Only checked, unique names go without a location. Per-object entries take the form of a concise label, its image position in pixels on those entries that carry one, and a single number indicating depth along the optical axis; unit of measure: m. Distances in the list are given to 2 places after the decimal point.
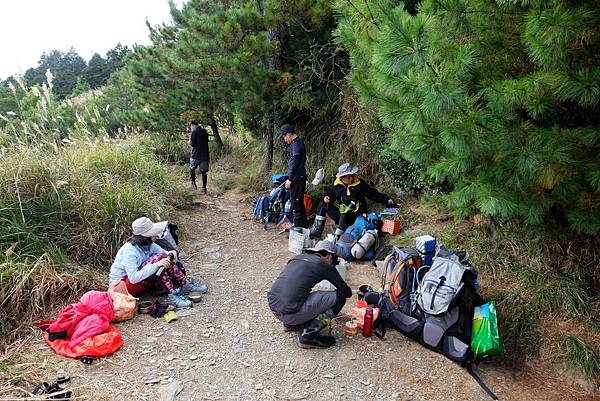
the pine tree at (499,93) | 2.60
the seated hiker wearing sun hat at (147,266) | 4.17
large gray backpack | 3.75
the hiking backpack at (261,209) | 7.25
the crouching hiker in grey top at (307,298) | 3.69
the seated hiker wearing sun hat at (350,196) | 6.16
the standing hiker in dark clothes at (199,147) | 8.85
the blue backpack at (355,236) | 5.75
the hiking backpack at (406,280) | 4.11
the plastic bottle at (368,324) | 3.88
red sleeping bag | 3.38
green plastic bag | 3.57
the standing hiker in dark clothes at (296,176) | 6.23
